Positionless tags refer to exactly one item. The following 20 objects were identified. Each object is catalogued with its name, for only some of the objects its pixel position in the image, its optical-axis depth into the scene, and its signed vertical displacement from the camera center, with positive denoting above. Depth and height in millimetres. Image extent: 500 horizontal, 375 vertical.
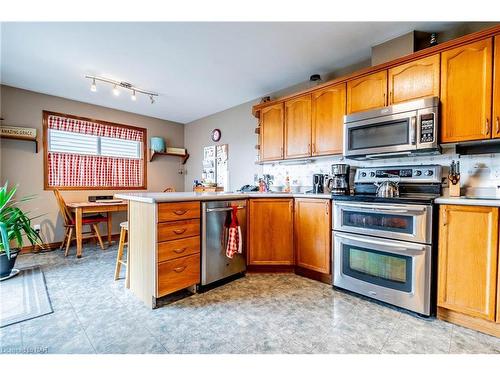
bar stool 2282 -788
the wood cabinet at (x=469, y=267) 1554 -582
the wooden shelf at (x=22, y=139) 3300 +637
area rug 1795 -1015
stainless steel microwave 1960 +479
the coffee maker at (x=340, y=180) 2551 +30
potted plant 2461 -522
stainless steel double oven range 1800 -490
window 3814 +509
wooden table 3321 -397
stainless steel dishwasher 2221 -596
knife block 1986 -60
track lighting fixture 3111 +1367
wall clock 4504 +923
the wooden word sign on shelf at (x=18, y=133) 3287 +706
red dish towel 2369 -565
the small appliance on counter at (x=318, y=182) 2918 +8
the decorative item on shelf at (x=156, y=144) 4785 +785
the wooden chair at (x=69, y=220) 3441 -577
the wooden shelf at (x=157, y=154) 4845 +600
